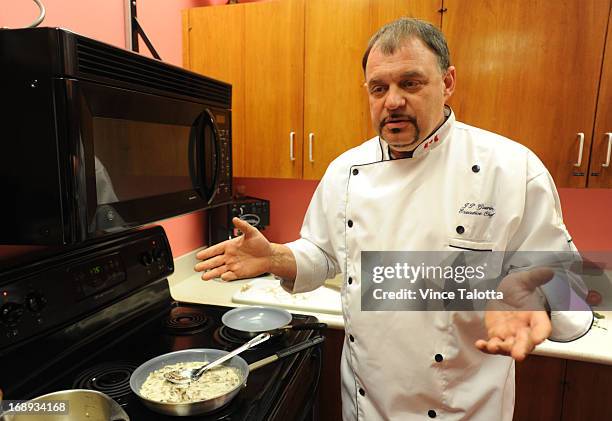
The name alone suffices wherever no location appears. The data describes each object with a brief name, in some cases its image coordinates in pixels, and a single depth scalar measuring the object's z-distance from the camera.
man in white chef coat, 1.02
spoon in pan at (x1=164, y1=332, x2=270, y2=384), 0.96
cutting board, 1.61
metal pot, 0.79
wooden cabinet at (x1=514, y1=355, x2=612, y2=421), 1.37
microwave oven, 0.72
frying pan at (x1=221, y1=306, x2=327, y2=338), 1.26
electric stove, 0.91
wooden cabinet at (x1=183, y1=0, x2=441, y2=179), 1.65
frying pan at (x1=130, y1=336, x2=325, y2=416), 0.84
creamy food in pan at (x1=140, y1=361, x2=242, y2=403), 0.89
